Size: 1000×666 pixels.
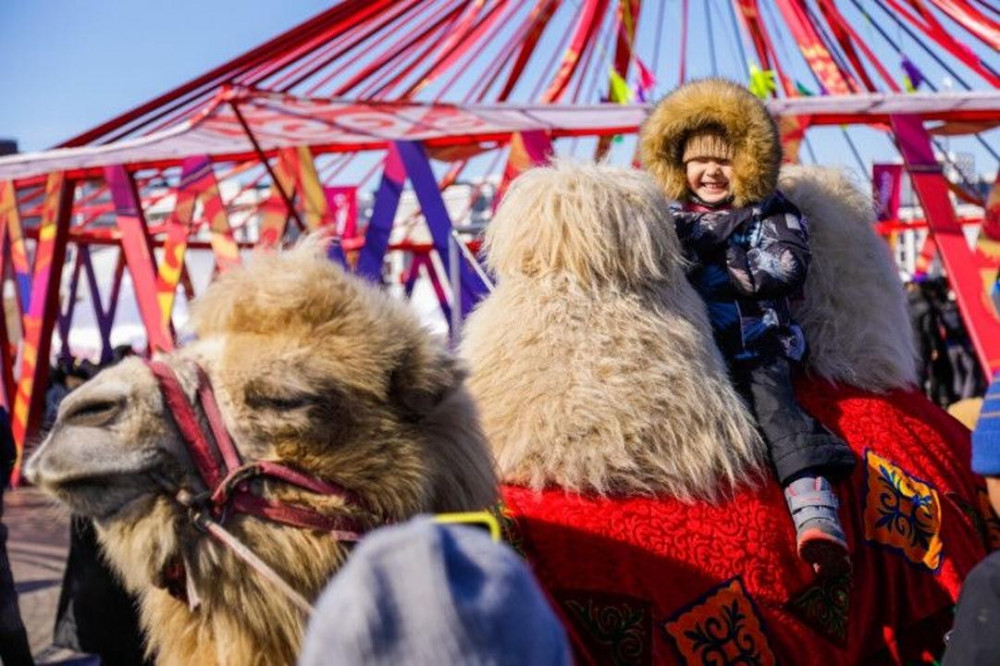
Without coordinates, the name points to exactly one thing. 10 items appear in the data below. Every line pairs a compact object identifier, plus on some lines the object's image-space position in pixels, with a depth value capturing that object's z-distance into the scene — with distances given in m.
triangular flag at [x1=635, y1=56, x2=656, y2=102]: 9.21
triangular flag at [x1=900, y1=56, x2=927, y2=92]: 9.70
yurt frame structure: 6.33
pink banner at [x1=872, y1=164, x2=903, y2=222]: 10.26
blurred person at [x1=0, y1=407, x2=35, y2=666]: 3.58
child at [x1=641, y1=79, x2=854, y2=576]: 1.85
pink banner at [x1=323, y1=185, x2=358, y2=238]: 9.34
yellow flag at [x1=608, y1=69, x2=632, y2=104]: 8.80
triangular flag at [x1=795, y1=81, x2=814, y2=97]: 10.21
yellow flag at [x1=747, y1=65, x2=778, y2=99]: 8.58
